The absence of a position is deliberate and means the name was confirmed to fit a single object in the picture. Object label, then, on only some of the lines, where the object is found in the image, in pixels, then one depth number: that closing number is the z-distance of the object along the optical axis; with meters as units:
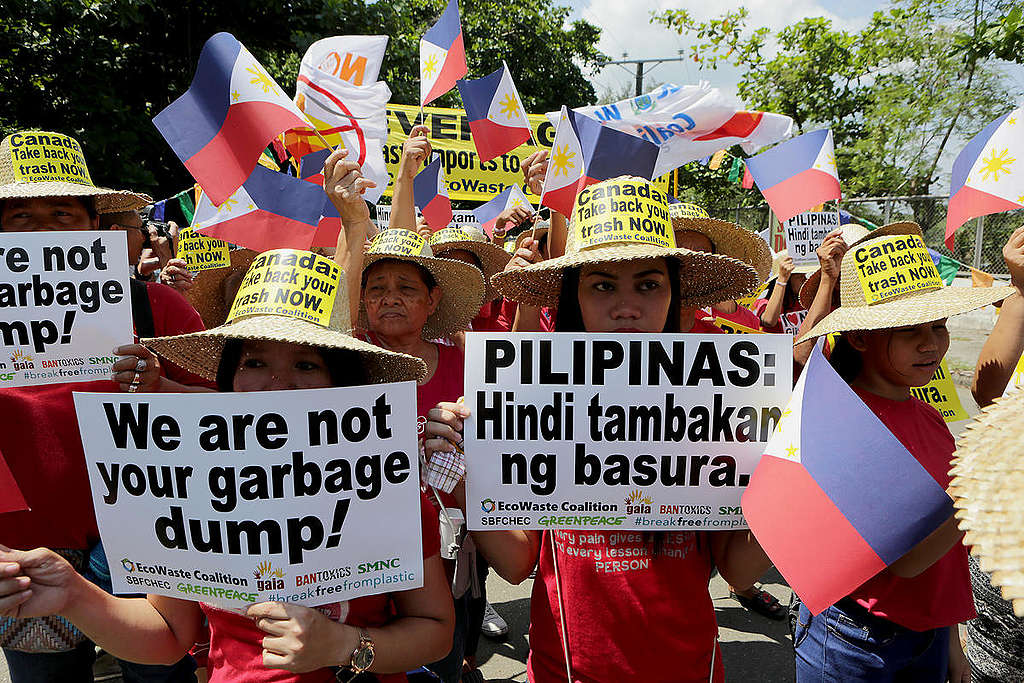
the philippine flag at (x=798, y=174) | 4.93
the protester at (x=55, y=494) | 2.19
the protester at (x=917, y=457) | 1.97
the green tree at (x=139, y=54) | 8.97
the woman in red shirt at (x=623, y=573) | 1.71
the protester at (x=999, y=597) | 2.25
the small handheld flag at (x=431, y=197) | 5.57
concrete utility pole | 25.81
